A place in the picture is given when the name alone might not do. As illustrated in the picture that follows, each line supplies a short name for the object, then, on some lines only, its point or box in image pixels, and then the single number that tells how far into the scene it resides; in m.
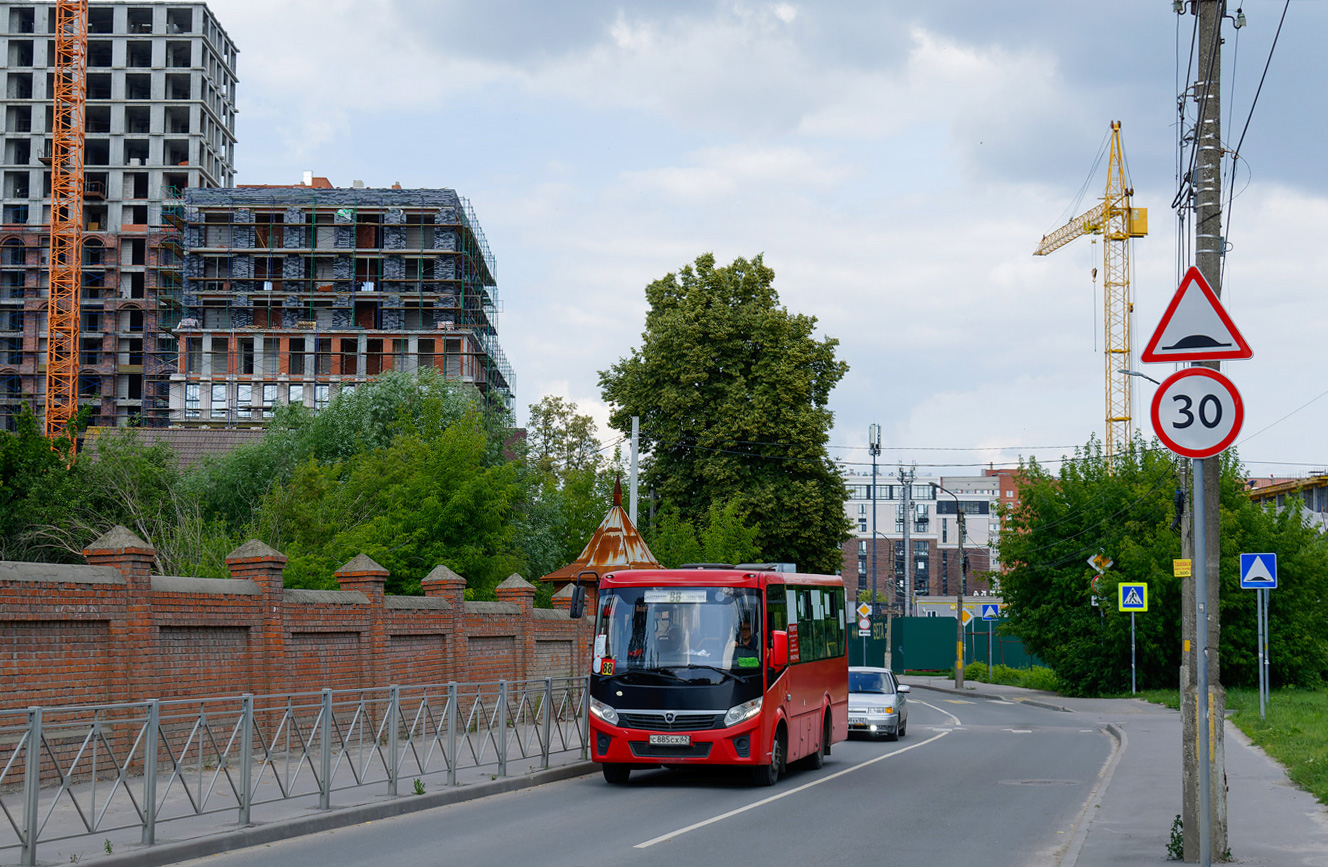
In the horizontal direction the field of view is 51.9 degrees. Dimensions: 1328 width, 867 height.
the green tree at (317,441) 46.03
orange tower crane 104.44
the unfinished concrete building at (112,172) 109.06
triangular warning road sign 9.58
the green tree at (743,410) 49.25
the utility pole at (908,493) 77.80
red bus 16.81
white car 26.41
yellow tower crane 97.50
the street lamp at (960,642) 48.75
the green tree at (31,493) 40.34
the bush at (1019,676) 51.06
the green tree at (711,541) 40.69
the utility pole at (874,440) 75.26
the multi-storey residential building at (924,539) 153.38
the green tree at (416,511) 29.03
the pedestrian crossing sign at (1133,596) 33.91
